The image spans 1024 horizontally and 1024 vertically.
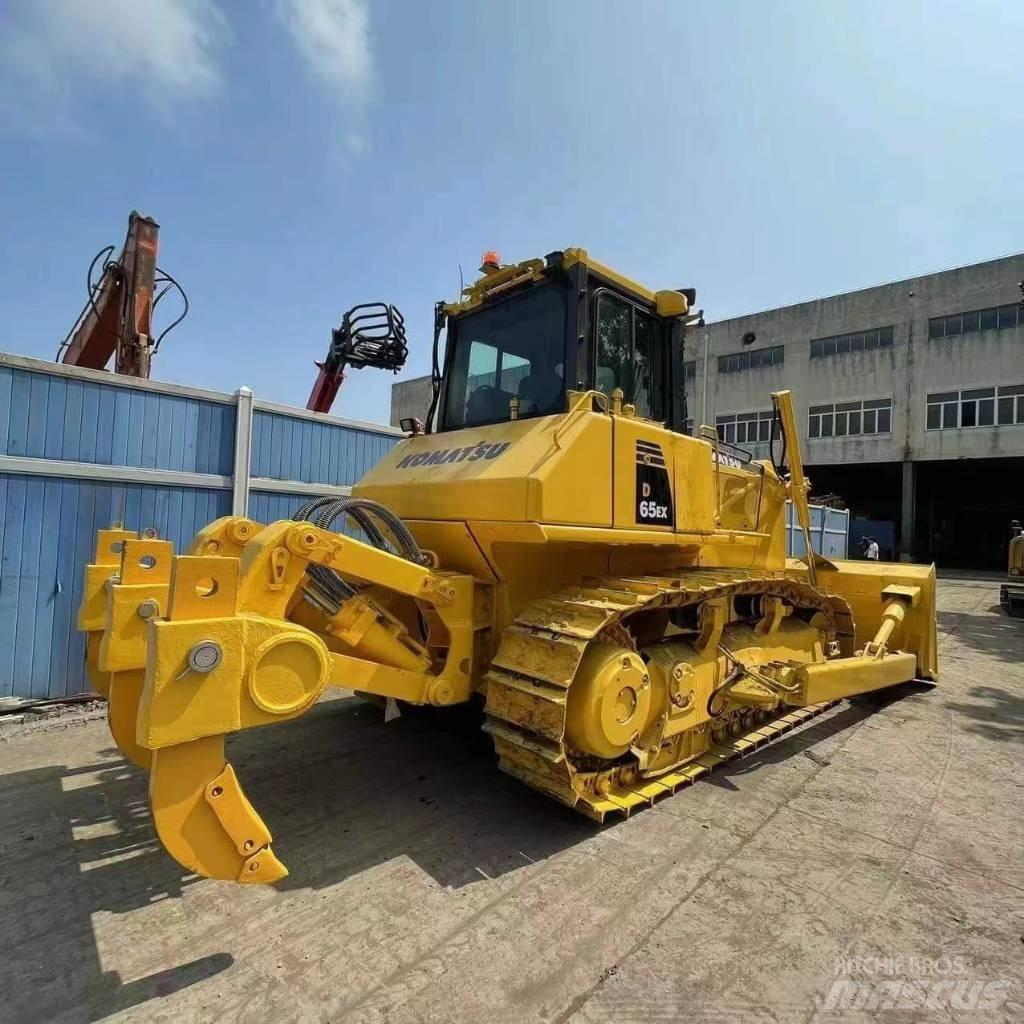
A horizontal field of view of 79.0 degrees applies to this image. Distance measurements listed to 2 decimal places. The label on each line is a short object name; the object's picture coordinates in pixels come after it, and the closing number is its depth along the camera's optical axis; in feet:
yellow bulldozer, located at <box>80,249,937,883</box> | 7.97
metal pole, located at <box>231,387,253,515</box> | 21.97
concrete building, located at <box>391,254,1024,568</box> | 83.30
